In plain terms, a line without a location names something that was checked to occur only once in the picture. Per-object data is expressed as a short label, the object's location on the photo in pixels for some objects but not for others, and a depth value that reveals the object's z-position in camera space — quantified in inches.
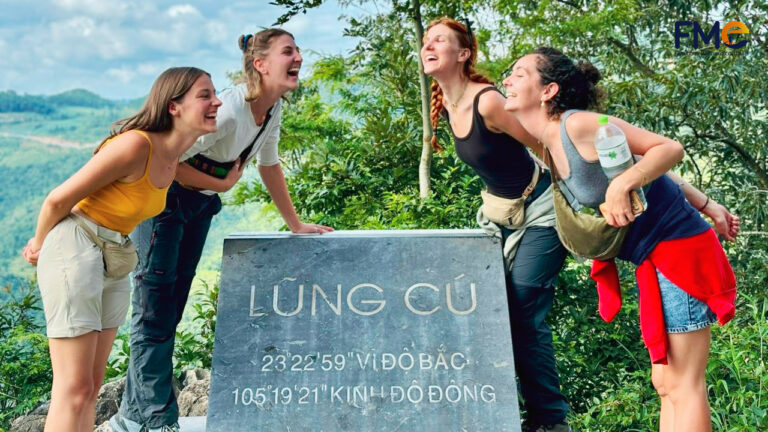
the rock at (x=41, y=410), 185.2
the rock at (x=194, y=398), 174.9
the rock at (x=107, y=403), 181.8
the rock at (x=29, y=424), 179.9
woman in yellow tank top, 107.8
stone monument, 125.8
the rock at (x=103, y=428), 161.8
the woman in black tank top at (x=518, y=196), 126.8
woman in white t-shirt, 130.4
